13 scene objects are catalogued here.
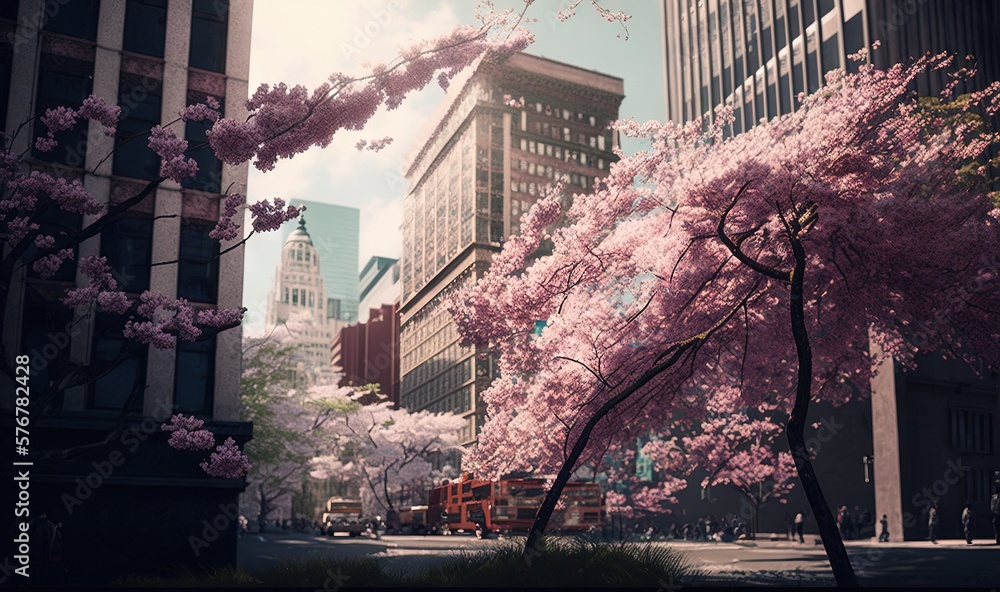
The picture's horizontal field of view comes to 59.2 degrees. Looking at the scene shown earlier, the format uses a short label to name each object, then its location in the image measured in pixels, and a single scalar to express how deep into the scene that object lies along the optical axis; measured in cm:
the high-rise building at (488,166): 11600
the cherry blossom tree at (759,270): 1923
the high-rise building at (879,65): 4503
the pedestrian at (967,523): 3442
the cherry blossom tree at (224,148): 1418
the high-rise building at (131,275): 2114
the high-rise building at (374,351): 15450
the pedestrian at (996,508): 3117
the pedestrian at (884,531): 4369
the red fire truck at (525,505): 4594
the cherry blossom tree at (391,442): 7856
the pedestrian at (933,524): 3838
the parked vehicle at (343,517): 6350
